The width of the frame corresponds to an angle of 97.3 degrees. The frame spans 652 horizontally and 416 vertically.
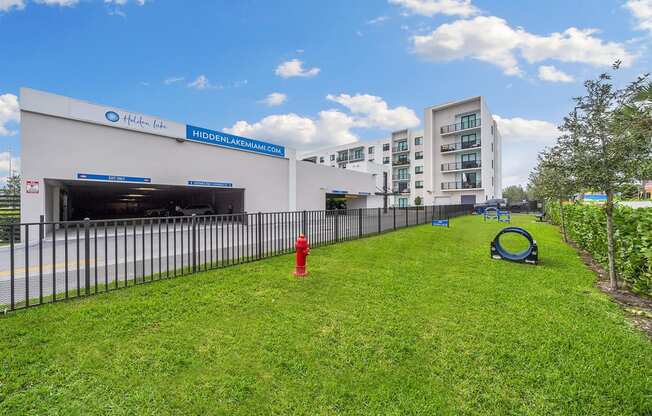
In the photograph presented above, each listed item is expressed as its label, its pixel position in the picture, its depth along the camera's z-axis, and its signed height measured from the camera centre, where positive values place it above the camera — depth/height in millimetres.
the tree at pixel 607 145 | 5020 +1092
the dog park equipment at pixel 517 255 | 7277 -1278
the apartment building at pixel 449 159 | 40344 +7573
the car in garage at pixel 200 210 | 25295 -66
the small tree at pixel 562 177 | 5932 +657
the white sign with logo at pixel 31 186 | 11844 +1039
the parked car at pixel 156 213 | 29469 -340
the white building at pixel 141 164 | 12242 +2661
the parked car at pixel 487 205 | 32544 +102
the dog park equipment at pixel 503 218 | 21891 -941
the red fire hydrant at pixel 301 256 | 6008 -1016
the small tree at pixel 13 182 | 25567 +2650
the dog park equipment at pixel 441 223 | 17750 -1025
